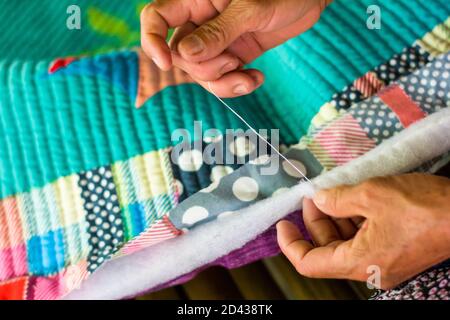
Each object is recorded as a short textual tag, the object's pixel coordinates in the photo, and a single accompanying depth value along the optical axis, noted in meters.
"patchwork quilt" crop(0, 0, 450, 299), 0.67
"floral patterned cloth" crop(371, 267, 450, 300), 0.55
